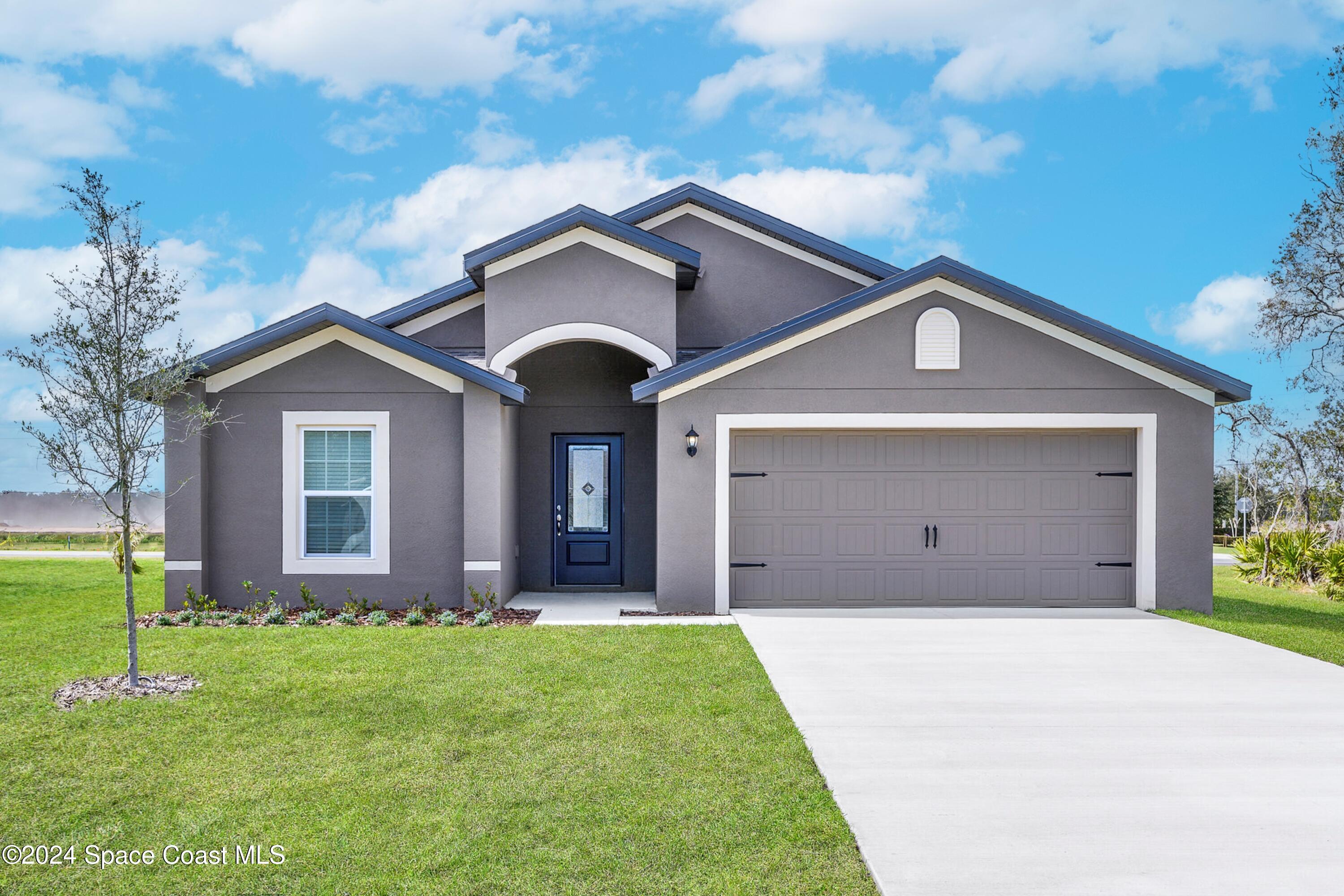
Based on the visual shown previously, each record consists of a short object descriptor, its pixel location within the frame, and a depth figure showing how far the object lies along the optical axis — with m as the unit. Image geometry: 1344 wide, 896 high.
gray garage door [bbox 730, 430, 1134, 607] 11.00
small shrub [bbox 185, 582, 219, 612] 10.71
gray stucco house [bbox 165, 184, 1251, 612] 10.70
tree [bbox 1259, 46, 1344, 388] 15.41
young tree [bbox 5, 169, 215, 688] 7.01
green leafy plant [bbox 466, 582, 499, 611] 10.69
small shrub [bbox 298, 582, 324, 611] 10.78
